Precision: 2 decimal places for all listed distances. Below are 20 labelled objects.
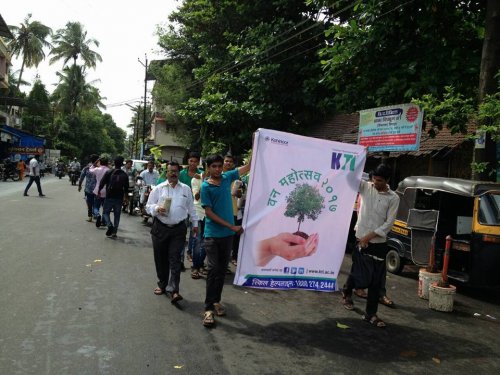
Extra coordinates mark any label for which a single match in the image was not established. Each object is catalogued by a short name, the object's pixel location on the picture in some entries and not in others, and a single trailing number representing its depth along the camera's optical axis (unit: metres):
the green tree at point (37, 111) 49.47
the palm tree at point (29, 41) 43.06
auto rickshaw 6.73
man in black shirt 10.05
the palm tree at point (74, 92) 52.72
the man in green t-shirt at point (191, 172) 7.64
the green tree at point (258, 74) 15.34
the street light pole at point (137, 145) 58.31
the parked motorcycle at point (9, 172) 27.75
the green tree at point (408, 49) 9.02
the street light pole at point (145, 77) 41.01
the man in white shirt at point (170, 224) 5.63
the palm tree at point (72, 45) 50.84
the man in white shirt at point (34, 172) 18.03
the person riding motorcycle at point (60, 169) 37.41
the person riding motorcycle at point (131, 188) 14.74
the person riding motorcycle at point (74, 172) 29.33
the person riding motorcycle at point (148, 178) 12.70
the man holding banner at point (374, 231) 5.22
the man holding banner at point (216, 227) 4.93
